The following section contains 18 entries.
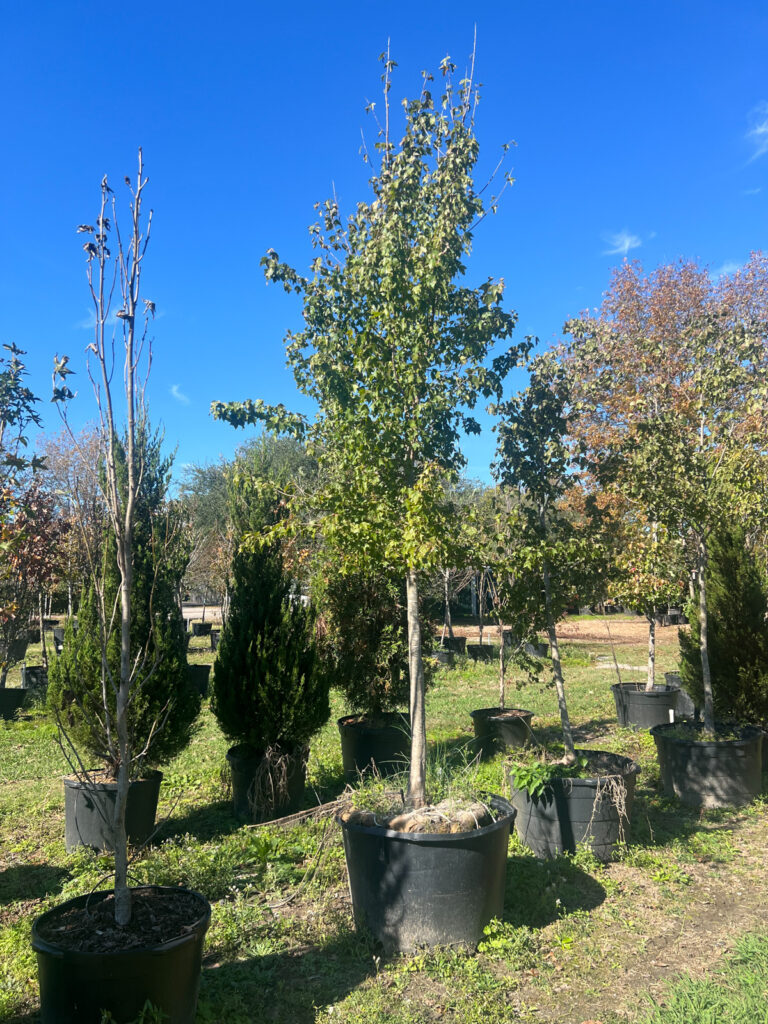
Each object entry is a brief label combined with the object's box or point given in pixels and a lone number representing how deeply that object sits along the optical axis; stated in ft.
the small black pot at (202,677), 42.91
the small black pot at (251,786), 20.10
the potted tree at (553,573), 16.71
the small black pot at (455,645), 60.23
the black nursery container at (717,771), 20.21
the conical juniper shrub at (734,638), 23.45
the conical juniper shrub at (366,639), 24.32
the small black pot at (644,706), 31.01
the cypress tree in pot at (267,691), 20.29
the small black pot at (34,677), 42.72
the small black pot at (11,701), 35.12
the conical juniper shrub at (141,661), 18.56
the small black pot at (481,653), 56.90
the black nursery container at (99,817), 17.57
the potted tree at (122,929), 9.10
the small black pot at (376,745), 23.26
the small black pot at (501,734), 26.63
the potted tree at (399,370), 14.24
